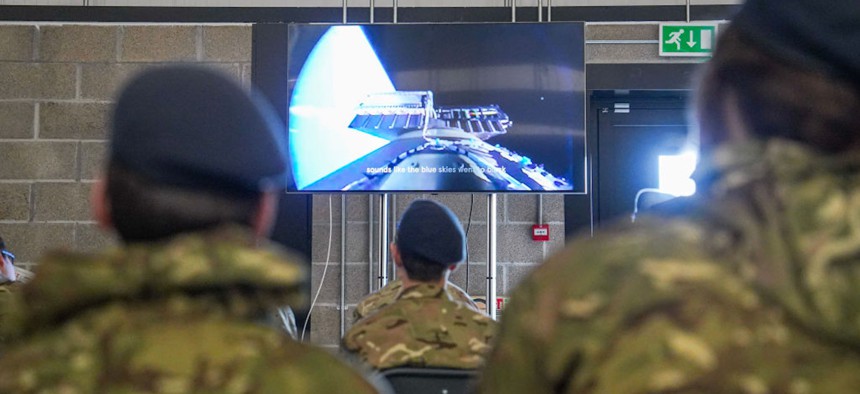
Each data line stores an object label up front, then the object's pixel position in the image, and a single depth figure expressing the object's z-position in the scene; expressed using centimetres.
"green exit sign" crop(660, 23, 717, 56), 477
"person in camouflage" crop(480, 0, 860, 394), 73
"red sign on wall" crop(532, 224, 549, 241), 482
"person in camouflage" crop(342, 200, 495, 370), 246
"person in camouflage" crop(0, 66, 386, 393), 96
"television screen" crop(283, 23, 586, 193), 434
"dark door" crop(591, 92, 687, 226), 501
